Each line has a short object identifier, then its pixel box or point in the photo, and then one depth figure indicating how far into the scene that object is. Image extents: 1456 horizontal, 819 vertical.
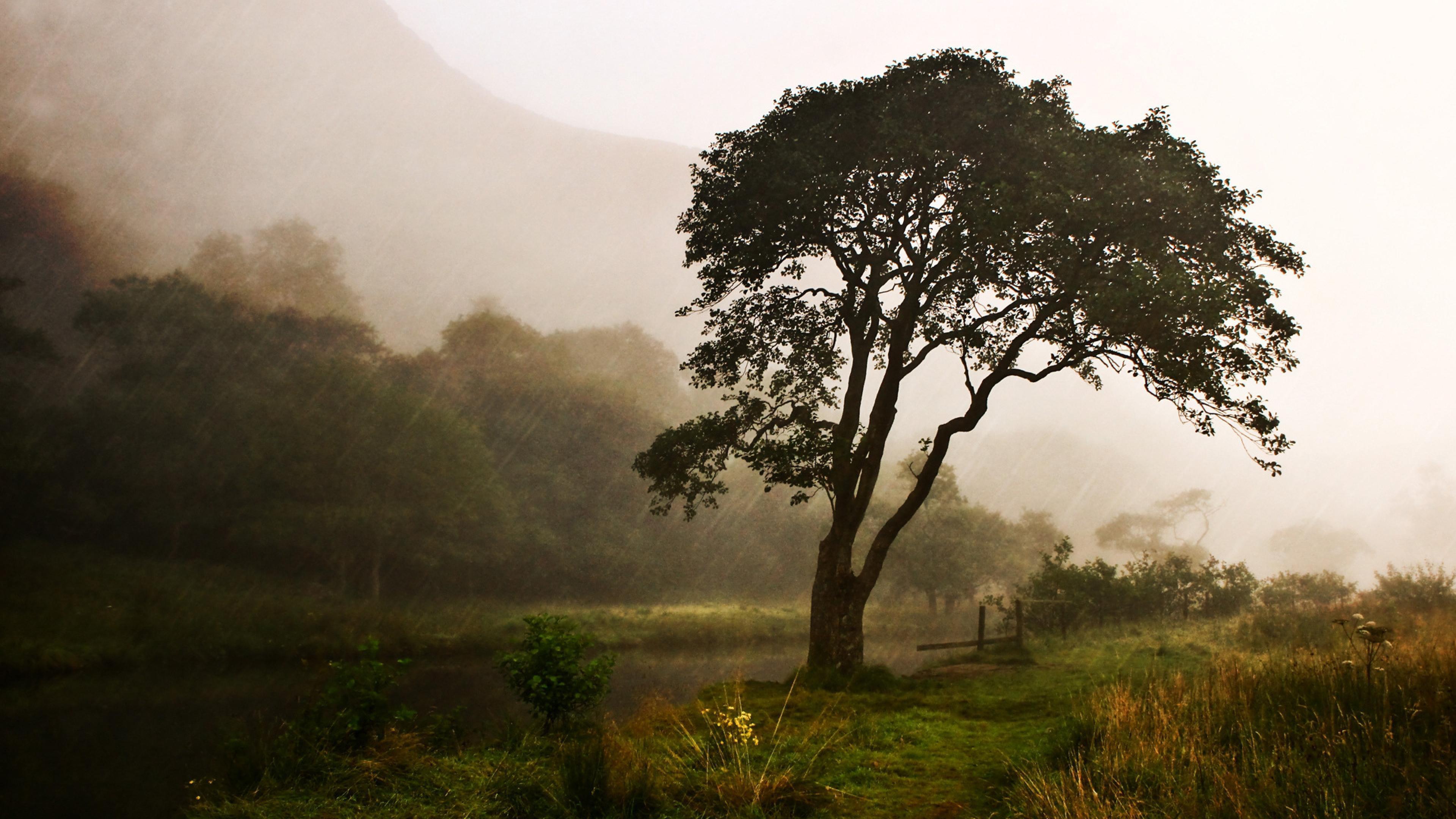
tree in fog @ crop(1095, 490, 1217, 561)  80.50
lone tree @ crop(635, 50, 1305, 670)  13.12
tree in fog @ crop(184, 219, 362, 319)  54.53
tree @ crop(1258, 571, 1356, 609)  28.48
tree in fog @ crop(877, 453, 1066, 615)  44.75
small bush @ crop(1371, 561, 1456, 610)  20.15
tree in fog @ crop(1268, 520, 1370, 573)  110.06
